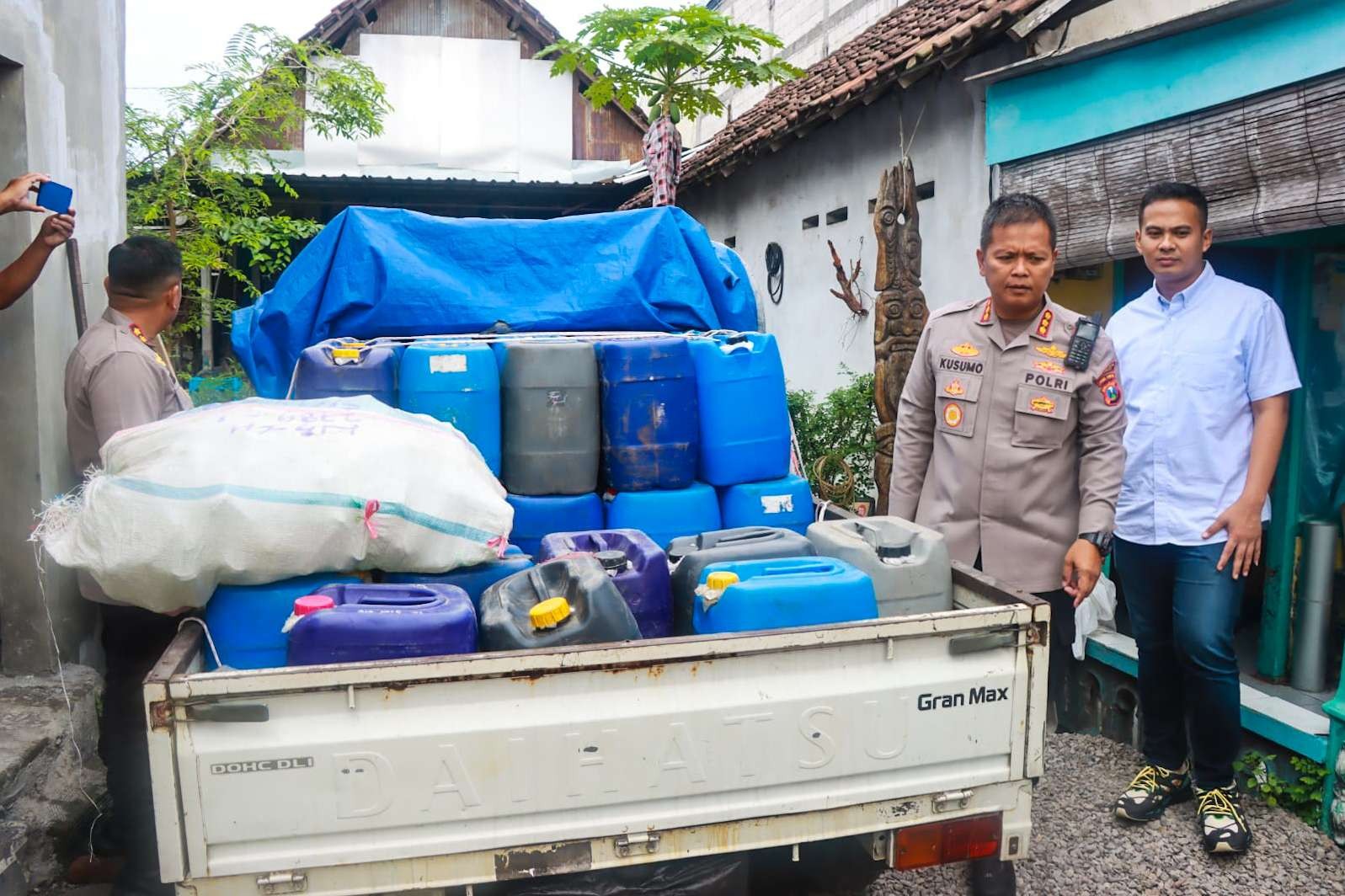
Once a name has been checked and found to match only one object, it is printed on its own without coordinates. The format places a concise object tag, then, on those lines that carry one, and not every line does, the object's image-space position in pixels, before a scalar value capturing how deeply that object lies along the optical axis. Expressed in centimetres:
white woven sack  228
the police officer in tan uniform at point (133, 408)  300
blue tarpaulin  409
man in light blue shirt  322
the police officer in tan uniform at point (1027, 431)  299
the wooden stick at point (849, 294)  836
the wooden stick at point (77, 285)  359
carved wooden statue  589
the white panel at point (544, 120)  1672
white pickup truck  195
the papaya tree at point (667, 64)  866
